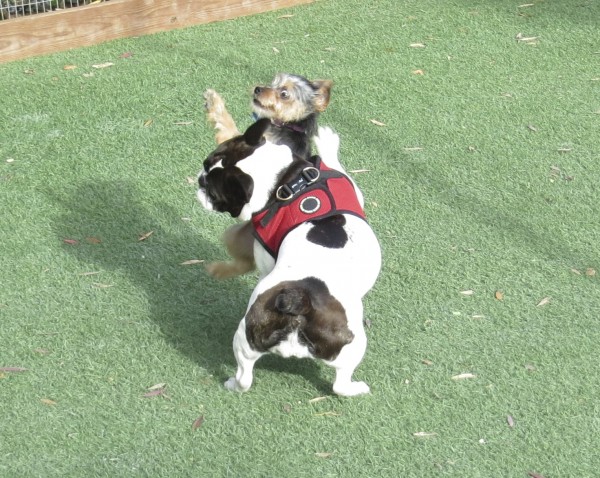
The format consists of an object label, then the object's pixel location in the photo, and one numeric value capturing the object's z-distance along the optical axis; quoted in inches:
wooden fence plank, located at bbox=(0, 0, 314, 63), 264.5
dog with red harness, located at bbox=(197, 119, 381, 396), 142.9
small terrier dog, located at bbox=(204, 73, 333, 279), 178.2
